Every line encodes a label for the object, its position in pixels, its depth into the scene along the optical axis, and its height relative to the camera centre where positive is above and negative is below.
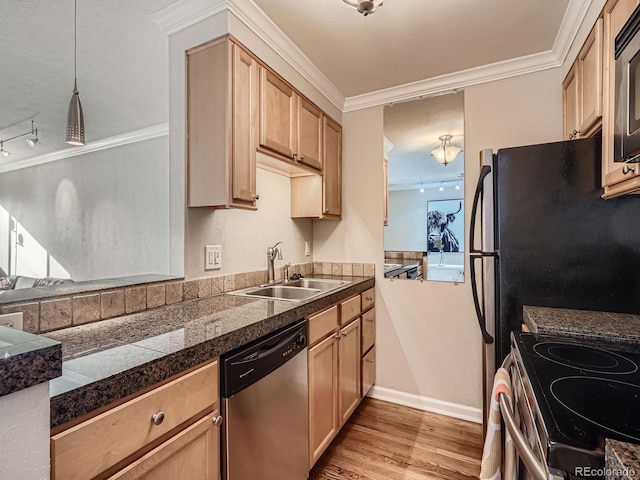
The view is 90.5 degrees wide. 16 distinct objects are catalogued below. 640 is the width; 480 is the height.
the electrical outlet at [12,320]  1.00 -0.26
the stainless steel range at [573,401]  0.56 -0.37
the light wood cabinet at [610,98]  1.14 +0.54
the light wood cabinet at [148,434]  0.68 -0.48
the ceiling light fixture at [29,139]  3.48 +1.19
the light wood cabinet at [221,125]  1.52 +0.57
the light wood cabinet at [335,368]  1.65 -0.77
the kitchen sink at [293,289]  1.97 -0.34
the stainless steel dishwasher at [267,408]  1.09 -0.67
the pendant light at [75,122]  1.79 +0.67
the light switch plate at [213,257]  1.76 -0.10
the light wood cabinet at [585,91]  1.36 +0.73
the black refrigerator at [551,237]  1.36 +0.00
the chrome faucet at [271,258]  2.27 -0.14
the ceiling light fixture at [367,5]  1.38 +1.02
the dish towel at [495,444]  0.92 -0.60
